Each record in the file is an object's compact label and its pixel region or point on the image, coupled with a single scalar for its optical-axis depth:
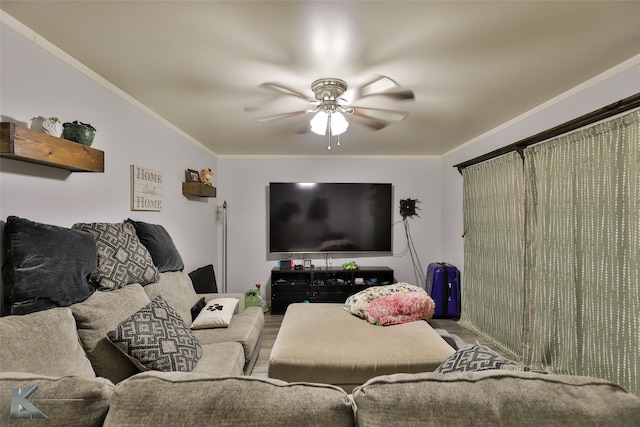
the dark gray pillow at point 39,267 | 1.39
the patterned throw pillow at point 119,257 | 1.88
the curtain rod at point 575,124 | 1.87
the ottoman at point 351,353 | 2.02
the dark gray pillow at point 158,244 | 2.45
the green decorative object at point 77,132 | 1.75
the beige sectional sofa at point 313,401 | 0.74
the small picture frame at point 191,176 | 3.70
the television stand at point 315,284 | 4.53
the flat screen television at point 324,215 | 4.71
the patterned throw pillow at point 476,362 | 1.05
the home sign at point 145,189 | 2.60
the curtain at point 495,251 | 3.03
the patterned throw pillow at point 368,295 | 2.89
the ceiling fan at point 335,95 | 2.17
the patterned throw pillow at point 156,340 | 1.62
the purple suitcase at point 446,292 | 4.23
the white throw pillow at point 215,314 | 2.54
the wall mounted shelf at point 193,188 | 3.56
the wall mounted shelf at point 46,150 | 1.36
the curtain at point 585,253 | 1.94
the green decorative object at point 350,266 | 4.61
